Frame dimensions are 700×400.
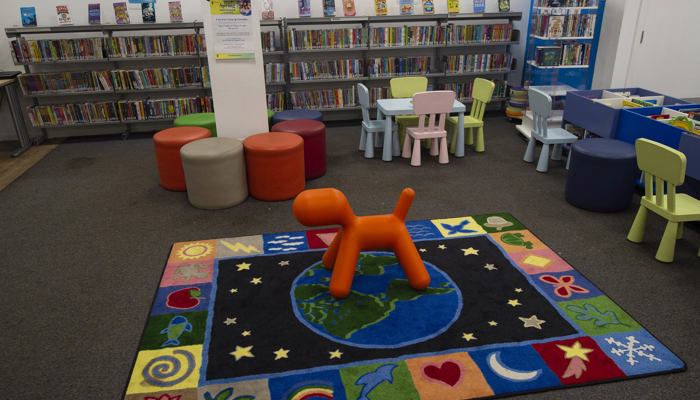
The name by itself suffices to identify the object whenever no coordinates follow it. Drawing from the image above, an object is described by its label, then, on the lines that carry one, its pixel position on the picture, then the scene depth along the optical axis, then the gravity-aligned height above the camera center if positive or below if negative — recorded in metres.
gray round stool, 4.21 -1.32
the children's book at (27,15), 6.07 -0.03
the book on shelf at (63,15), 6.09 -0.04
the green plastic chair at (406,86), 6.07 -0.94
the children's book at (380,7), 6.62 -0.02
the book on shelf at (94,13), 6.19 -0.02
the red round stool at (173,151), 4.58 -1.23
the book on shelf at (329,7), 6.47 -0.01
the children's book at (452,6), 6.76 -0.03
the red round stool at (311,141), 4.86 -1.24
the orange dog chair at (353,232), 2.90 -1.30
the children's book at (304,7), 6.45 -0.01
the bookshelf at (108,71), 6.13 -0.72
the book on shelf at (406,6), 6.65 -0.02
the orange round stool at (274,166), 4.38 -1.32
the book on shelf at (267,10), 6.37 -0.03
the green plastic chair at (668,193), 3.18 -1.23
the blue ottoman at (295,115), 5.38 -1.11
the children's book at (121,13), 6.19 -0.03
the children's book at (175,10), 6.24 -0.01
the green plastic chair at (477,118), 5.73 -1.27
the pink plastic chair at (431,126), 5.12 -1.23
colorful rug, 2.44 -1.71
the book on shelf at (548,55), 6.23 -0.63
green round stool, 5.20 -1.11
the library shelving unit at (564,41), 6.21 -0.48
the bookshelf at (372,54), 6.52 -0.65
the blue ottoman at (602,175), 4.06 -1.36
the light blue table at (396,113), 5.30 -1.09
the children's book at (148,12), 6.18 -0.03
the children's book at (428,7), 6.70 -0.05
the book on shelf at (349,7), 6.59 -0.02
